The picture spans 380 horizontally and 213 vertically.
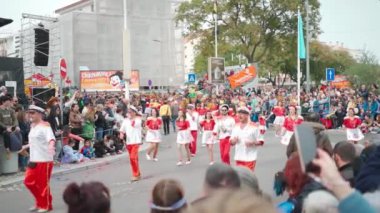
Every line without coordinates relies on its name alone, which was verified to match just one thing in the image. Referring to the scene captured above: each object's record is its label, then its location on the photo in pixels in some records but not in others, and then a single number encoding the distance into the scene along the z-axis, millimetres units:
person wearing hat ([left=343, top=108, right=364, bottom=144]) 16781
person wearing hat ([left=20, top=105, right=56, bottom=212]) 9922
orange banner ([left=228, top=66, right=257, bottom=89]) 37219
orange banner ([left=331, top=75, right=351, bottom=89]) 72494
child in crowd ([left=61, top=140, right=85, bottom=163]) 16328
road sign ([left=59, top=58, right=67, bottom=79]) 17484
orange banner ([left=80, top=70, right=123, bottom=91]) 46656
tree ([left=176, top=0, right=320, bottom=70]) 46438
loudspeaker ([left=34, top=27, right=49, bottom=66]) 23484
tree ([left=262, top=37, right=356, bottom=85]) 74938
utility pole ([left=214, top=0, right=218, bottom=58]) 45006
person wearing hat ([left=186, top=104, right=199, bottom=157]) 18781
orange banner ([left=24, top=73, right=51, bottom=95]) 28211
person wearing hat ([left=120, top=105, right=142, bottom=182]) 13383
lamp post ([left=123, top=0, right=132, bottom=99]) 21688
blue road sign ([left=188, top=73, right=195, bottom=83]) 44172
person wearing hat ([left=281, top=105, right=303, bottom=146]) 15415
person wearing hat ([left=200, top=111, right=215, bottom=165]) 17025
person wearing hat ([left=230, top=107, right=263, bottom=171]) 10703
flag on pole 26947
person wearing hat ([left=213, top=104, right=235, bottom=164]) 14455
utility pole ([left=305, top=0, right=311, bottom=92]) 32688
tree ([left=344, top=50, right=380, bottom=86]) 67000
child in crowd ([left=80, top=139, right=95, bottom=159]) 17391
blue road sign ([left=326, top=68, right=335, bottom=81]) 27620
